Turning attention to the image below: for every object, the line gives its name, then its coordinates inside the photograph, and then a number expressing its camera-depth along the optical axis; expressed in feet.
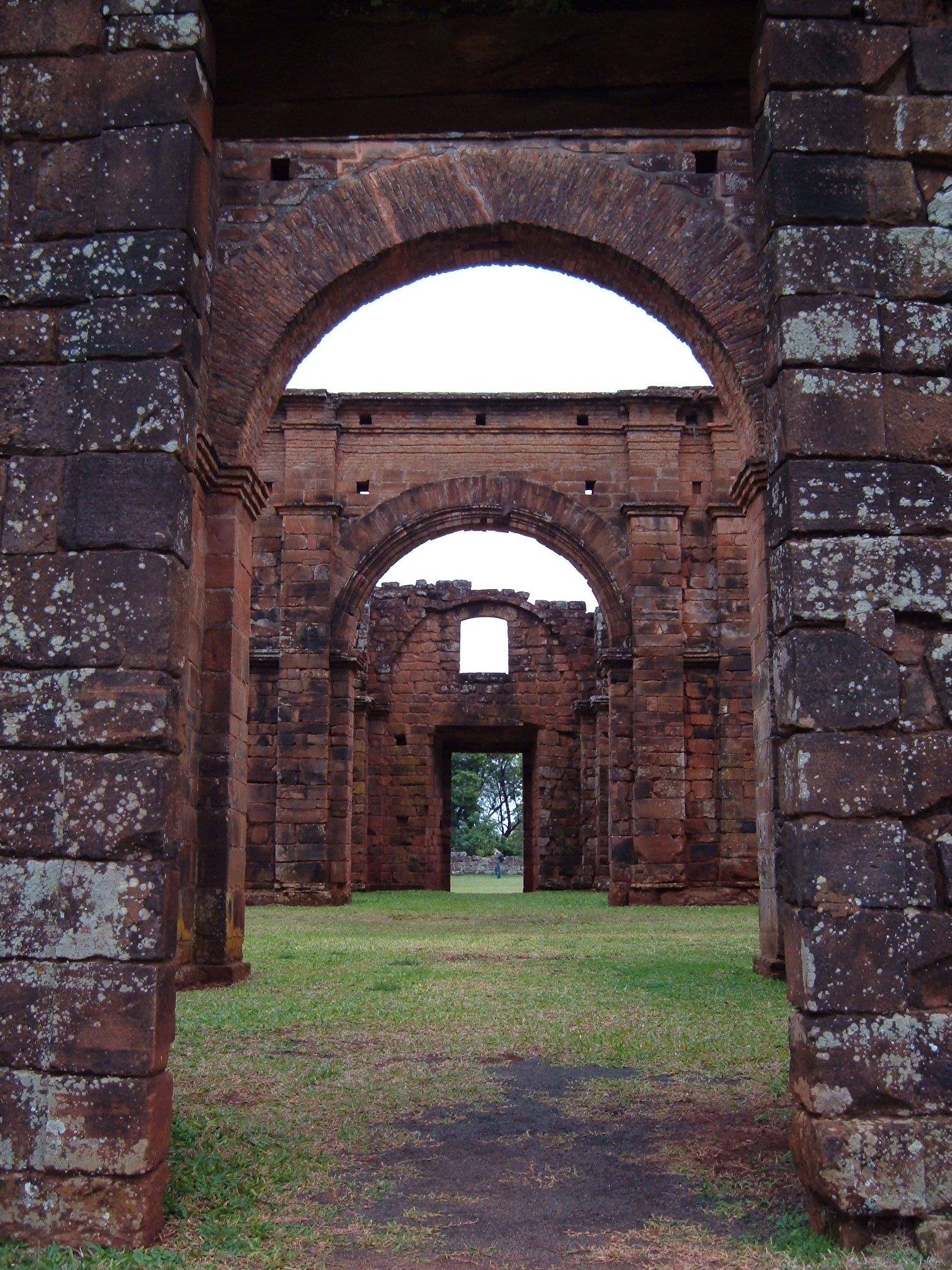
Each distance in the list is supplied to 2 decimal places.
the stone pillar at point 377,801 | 79.30
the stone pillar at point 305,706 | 58.49
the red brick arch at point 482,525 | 62.64
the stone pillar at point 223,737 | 30.04
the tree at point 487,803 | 159.74
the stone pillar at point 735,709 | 58.29
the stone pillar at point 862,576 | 10.50
